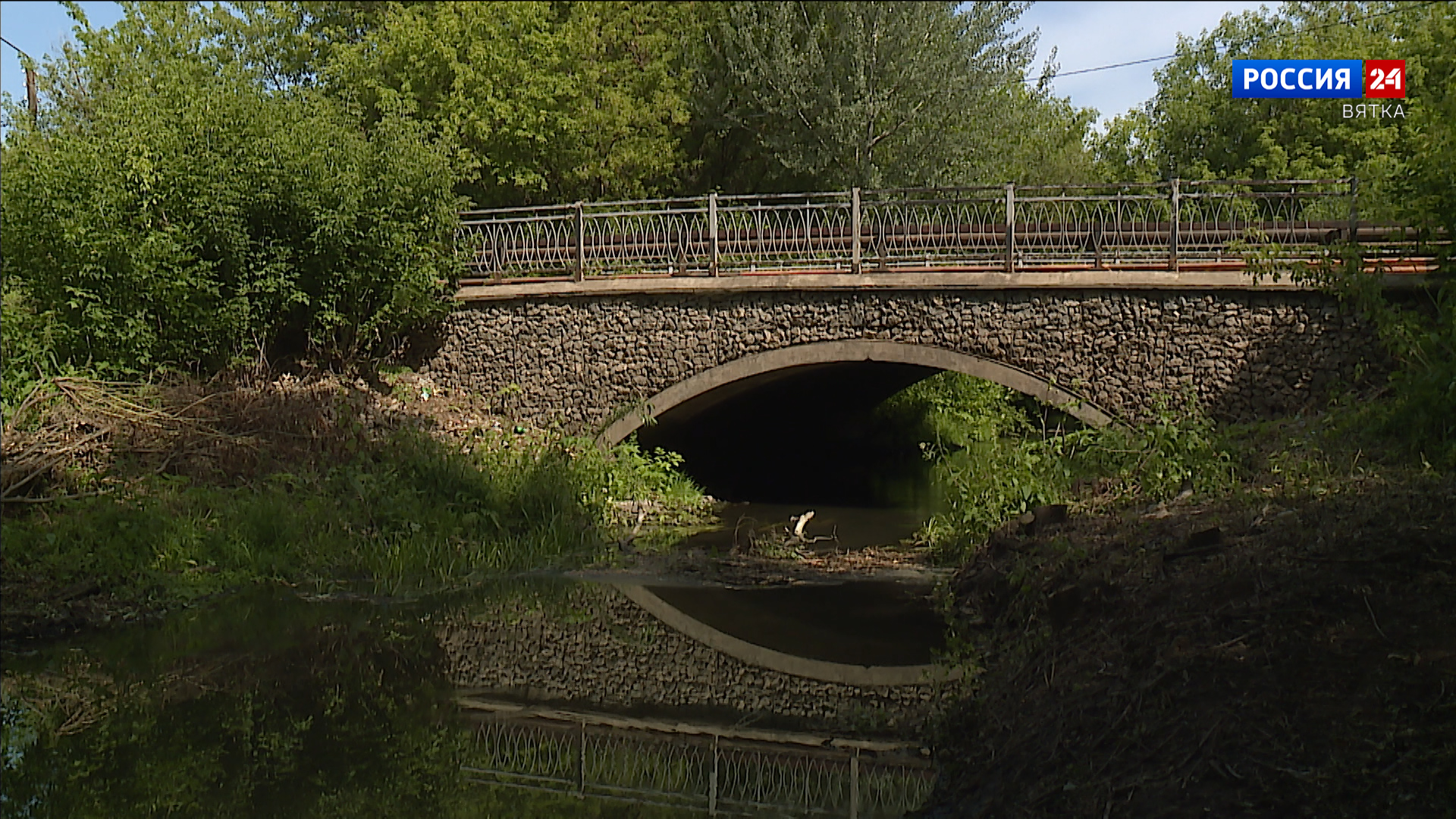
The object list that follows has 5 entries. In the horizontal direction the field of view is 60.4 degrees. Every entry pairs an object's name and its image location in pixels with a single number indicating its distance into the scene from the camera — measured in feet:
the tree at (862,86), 63.57
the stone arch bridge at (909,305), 37.58
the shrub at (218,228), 40.65
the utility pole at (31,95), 71.36
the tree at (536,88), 61.52
